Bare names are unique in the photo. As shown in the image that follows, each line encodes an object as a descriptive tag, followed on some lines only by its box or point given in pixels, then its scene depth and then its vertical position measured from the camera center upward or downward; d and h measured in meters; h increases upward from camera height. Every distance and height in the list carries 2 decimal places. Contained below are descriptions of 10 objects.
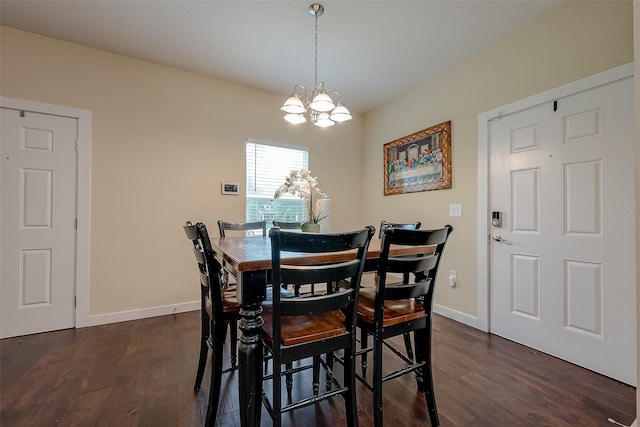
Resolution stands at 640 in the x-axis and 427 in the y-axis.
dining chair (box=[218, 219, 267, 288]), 2.22 -0.11
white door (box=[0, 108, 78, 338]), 2.33 -0.08
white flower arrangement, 1.89 +0.19
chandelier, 1.88 +0.77
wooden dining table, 1.06 -0.44
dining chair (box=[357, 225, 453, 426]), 1.23 -0.50
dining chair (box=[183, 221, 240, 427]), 1.29 -0.48
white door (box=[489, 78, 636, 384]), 1.78 -0.10
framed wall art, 2.95 +0.64
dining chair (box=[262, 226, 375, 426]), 1.02 -0.39
